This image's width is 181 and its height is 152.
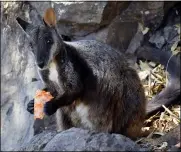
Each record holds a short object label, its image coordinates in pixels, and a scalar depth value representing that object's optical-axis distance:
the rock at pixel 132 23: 12.11
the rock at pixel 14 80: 12.64
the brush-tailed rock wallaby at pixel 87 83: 8.72
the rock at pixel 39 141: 6.28
